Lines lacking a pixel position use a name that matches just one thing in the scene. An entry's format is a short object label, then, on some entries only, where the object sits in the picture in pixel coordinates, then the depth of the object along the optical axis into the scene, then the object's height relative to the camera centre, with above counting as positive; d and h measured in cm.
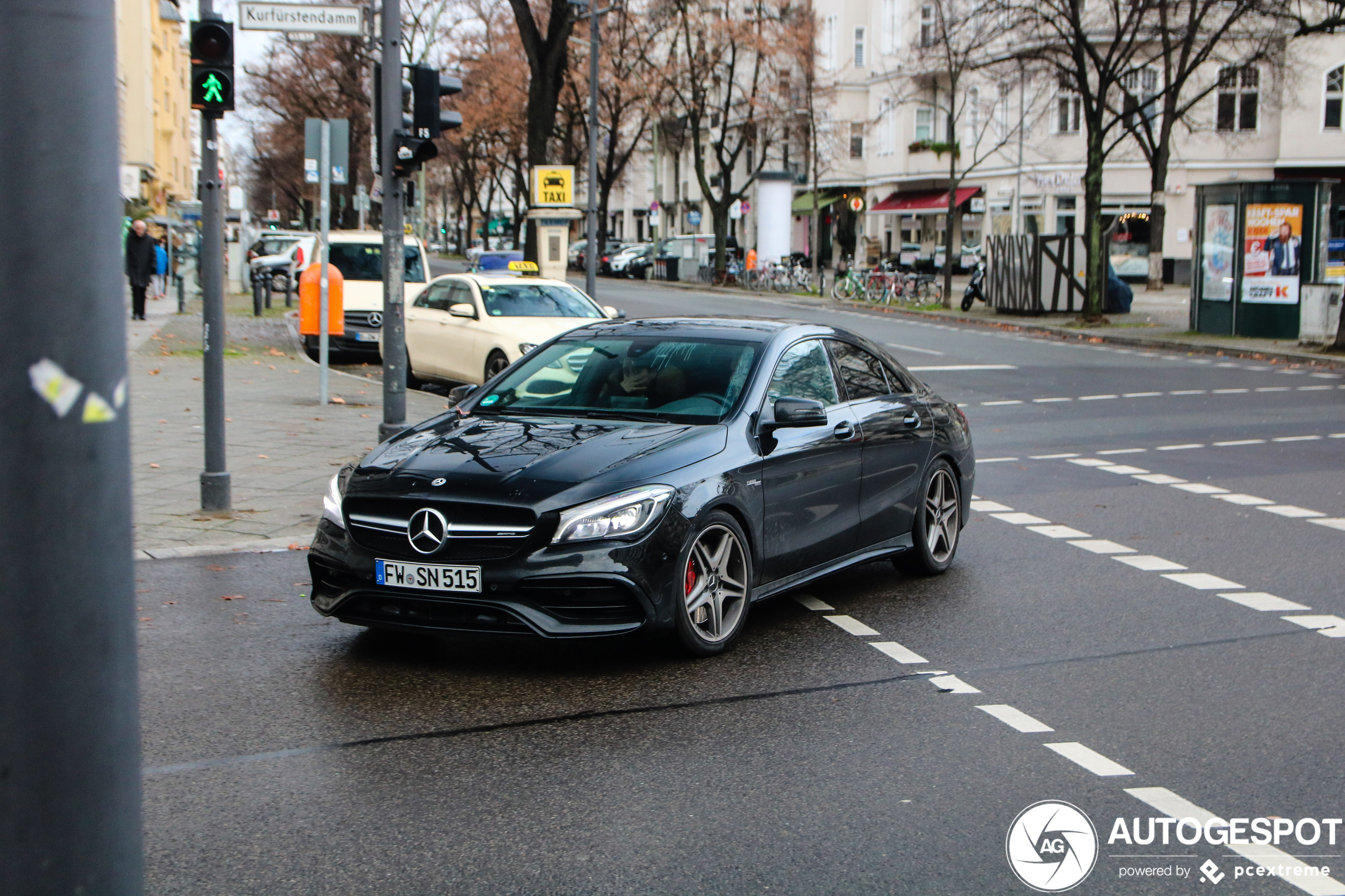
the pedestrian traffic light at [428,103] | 1268 +143
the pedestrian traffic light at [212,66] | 954 +130
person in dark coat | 2872 +17
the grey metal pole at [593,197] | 2802 +151
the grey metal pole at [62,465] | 229 -30
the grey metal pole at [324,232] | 1480 +42
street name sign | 1193 +202
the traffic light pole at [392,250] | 1252 +20
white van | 2153 -13
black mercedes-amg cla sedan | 591 -90
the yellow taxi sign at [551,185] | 2731 +163
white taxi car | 1694 -52
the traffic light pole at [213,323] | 968 -32
